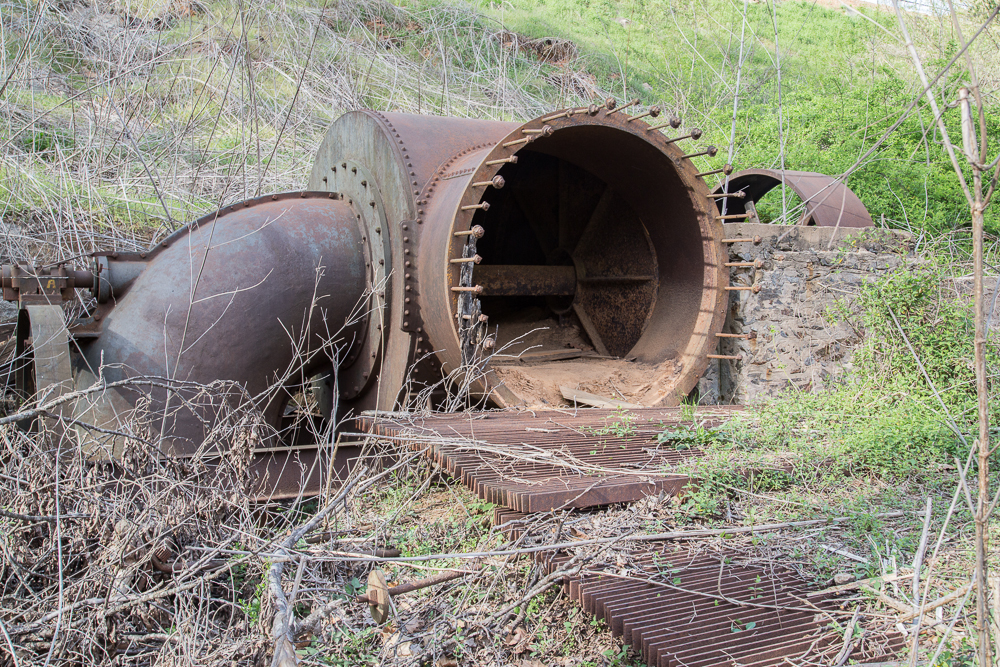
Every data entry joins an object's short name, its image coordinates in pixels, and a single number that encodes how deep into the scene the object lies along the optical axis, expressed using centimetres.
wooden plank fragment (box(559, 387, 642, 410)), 385
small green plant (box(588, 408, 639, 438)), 312
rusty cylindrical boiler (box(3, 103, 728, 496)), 341
